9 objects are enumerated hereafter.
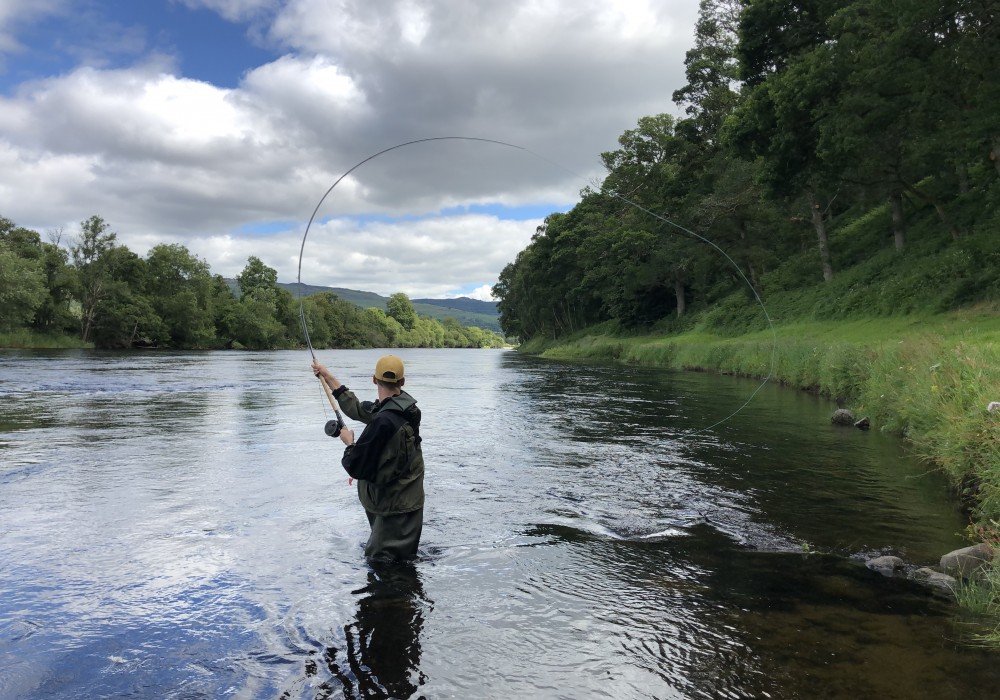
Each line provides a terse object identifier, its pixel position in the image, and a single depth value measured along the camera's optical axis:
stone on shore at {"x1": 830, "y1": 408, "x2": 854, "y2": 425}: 15.52
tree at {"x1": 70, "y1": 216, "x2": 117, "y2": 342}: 80.50
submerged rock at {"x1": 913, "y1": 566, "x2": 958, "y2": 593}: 5.78
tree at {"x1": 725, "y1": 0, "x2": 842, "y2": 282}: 27.89
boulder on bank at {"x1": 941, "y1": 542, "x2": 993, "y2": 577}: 5.87
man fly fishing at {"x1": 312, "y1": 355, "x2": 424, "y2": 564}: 5.99
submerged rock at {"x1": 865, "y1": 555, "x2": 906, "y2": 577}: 6.26
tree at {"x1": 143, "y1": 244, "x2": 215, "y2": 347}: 91.12
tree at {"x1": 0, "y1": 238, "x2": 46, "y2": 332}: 61.50
